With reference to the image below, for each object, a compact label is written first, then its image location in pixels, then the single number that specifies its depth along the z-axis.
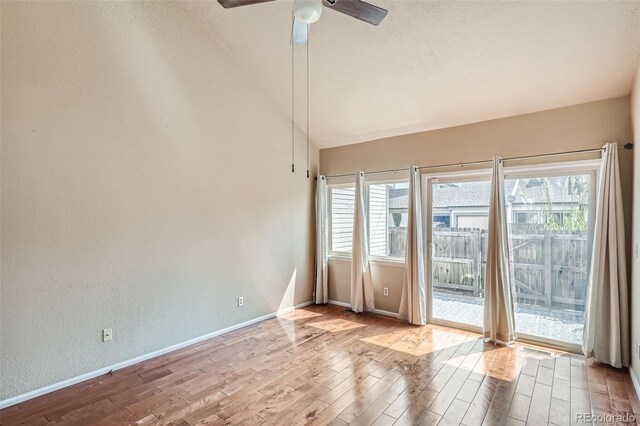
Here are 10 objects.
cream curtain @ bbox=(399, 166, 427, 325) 4.32
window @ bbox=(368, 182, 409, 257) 4.75
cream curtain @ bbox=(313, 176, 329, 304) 5.29
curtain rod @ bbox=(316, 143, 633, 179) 3.21
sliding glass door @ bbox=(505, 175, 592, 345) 3.47
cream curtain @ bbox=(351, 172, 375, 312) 4.90
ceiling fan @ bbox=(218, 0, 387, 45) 2.13
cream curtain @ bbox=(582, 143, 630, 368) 3.05
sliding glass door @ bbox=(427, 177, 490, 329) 4.06
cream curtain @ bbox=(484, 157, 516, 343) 3.67
